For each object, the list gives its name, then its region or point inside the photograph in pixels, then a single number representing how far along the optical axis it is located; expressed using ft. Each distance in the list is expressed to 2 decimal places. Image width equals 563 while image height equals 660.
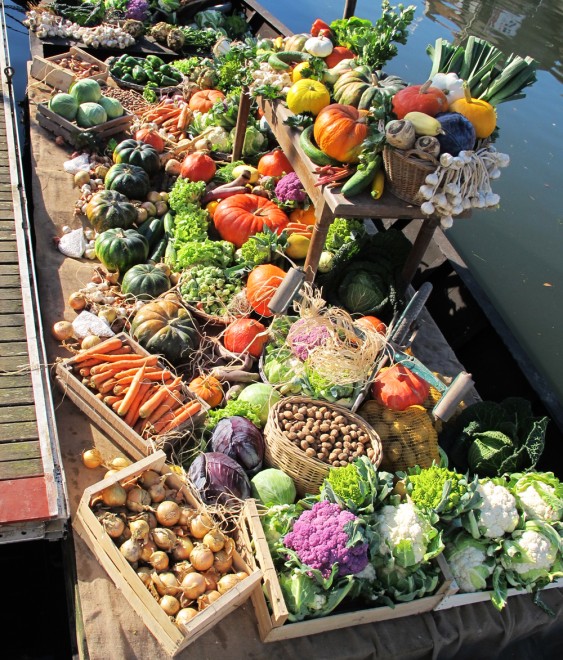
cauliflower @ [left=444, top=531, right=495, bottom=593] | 9.73
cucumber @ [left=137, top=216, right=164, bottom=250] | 16.39
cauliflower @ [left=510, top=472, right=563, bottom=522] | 10.23
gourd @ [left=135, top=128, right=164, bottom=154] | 19.07
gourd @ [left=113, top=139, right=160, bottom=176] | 18.12
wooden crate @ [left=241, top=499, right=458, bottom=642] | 8.59
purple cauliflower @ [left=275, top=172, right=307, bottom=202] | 16.63
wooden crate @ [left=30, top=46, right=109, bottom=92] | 20.53
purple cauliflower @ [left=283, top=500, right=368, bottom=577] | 8.71
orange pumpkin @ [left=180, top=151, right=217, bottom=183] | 17.93
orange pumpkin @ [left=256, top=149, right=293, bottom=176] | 17.90
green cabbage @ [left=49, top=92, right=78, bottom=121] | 19.04
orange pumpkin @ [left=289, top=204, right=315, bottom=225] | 16.65
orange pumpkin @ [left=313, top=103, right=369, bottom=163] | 12.28
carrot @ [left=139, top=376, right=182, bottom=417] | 11.12
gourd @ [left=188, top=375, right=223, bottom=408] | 12.35
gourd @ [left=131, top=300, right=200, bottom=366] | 12.93
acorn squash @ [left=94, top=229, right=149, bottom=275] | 15.08
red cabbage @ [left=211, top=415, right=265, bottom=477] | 10.71
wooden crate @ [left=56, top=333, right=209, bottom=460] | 10.85
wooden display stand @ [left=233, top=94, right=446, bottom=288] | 11.85
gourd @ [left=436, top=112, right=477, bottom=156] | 11.11
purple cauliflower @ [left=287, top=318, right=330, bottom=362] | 11.76
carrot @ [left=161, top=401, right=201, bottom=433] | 11.05
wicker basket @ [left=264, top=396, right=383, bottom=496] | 10.28
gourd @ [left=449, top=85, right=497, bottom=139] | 11.60
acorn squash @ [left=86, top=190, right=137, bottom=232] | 16.01
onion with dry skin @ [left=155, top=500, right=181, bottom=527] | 9.26
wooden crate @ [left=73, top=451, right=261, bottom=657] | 8.00
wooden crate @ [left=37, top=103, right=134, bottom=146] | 18.86
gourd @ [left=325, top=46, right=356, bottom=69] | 14.84
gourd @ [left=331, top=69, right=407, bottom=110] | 13.03
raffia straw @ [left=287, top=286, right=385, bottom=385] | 11.01
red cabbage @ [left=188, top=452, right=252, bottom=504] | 10.10
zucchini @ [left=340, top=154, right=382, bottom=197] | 11.80
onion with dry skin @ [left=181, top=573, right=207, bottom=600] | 8.51
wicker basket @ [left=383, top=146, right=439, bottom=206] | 11.07
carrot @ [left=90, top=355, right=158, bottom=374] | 11.51
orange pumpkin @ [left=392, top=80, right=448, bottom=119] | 11.45
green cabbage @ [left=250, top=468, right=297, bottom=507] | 10.24
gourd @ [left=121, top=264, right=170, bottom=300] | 14.25
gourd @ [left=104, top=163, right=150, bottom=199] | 16.98
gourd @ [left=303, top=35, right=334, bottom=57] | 14.55
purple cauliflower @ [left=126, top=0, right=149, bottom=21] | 27.86
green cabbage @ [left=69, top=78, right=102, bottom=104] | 19.26
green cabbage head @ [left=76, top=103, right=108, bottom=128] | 19.07
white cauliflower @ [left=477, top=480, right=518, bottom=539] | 9.79
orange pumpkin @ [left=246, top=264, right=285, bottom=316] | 13.85
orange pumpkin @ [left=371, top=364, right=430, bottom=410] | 11.23
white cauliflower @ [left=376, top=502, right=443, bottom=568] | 9.05
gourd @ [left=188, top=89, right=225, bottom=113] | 21.62
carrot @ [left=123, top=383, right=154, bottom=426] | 11.21
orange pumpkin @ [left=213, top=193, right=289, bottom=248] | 16.10
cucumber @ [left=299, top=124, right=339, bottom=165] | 12.80
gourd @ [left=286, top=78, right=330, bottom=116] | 13.52
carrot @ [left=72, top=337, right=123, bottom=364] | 11.66
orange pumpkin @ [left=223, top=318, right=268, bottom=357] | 13.21
